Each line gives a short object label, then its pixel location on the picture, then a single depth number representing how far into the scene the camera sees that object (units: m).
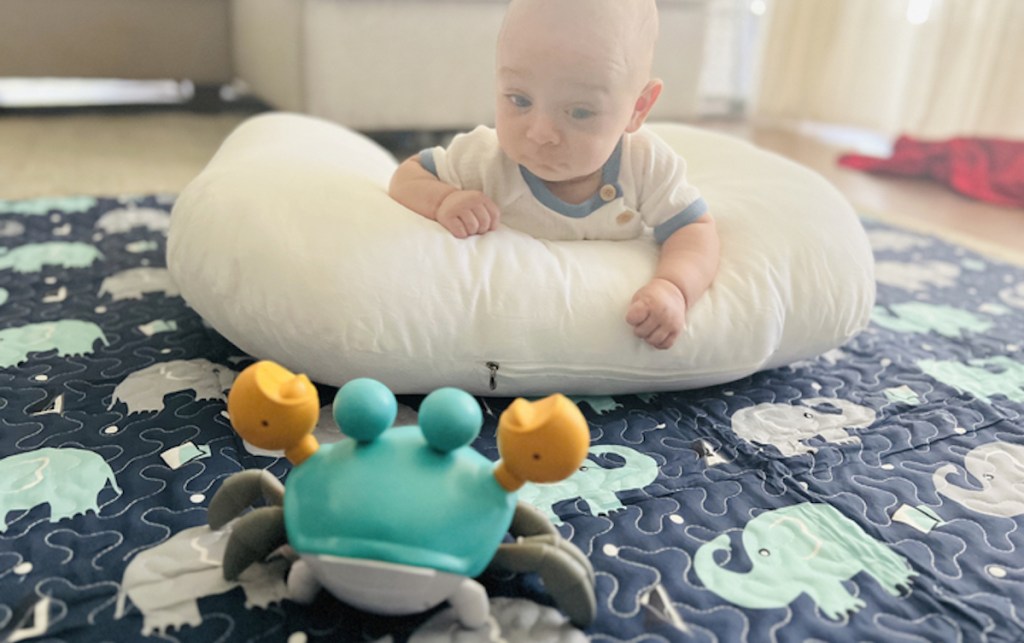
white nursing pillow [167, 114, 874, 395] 0.84
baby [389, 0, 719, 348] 0.81
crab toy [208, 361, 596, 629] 0.55
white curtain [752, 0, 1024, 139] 2.39
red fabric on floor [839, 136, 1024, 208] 2.22
